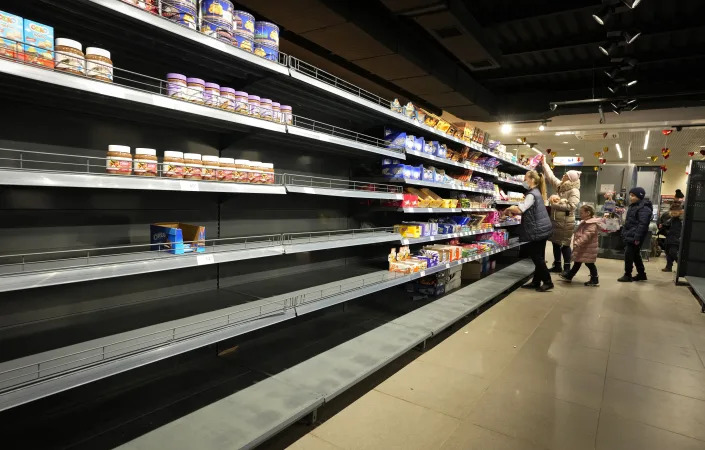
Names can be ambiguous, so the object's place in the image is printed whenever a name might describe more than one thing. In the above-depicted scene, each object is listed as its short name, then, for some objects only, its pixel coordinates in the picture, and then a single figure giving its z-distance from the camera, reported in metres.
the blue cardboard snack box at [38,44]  1.27
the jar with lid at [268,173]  2.15
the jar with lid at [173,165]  1.71
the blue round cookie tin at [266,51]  2.02
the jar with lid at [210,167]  1.86
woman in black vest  5.51
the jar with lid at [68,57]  1.35
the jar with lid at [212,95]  1.83
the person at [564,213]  6.70
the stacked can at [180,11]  1.61
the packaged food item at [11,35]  1.21
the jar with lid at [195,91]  1.75
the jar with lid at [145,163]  1.62
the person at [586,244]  5.95
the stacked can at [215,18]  1.75
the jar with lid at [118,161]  1.54
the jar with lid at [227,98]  1.89
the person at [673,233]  7.44
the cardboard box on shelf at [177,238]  1.81
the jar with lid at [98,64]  1.42
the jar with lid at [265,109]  2.09
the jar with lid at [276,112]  2.16
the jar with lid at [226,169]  1.93
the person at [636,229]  6.31
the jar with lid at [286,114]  2.22
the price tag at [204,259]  1.76
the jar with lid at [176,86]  1.70
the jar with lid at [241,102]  1.97
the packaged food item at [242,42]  1.91
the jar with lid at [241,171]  2.01
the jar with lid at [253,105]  2.03
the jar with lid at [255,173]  2.08
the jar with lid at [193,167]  1.78
